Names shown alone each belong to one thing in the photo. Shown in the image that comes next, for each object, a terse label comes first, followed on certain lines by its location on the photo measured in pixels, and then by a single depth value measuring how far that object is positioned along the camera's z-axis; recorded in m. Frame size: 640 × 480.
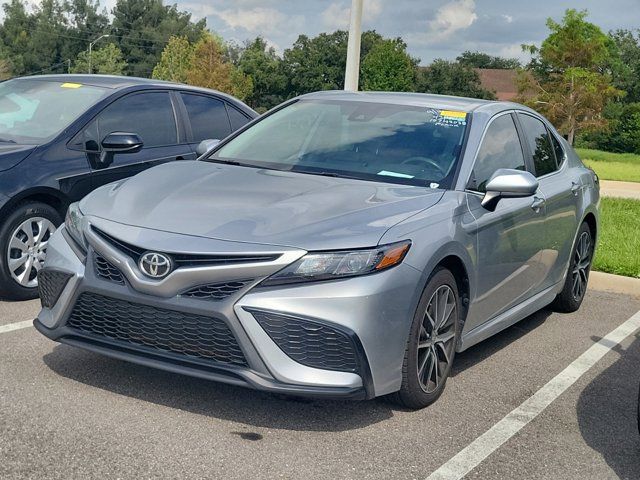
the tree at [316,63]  103.50
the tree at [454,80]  95.06
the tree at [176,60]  98.81
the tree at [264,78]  102.06
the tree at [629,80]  74.31
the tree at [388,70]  97.00
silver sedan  4.16
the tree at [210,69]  88.06
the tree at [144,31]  134.62
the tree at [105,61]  120.43
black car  6.56
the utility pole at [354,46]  12.69
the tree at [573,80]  52.25
